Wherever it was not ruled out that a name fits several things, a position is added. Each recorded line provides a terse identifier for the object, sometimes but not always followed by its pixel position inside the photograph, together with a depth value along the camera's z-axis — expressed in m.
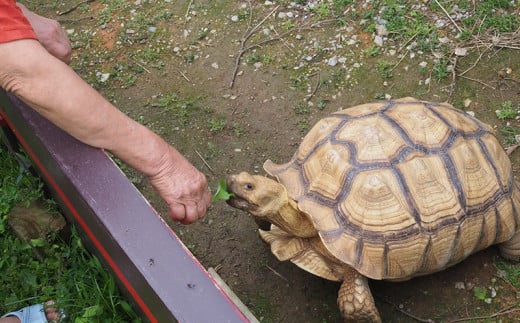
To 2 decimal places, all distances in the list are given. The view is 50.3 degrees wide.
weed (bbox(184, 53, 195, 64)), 4.10
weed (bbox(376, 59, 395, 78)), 3.71
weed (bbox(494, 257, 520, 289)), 2.86
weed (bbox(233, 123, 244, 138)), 3.63
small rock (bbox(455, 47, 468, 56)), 3.70
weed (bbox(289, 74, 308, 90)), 3.78
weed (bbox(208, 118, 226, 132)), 3.68
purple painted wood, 2.07
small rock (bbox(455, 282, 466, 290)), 2.88
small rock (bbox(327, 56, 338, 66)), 3.84
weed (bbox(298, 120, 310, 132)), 3.57
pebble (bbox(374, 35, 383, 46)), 3.87
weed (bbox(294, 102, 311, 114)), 3.64
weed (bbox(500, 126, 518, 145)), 3.27
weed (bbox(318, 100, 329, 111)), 3.63
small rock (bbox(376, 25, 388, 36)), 3.91
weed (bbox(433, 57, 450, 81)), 3.62
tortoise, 2.45
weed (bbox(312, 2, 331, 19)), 4.10
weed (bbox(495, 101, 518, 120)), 3.37
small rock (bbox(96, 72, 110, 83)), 4.15
